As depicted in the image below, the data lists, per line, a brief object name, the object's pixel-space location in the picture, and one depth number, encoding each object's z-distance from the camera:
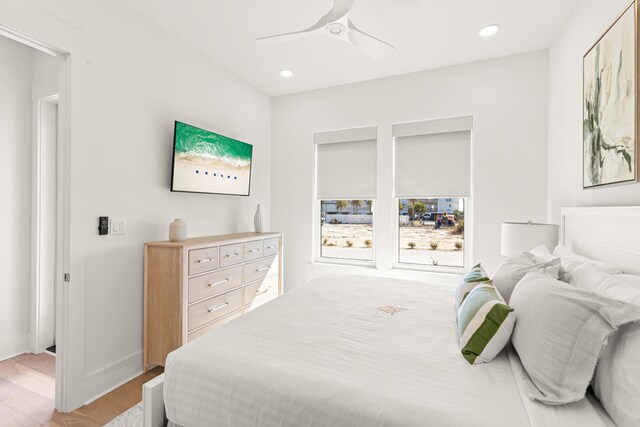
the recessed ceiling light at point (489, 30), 2.67
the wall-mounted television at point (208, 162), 2.79
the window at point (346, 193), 3.88
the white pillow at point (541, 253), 1.84
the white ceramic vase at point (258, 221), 3.66
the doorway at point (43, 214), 2.79
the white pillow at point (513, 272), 1.65
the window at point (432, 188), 3.44
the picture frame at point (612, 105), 1.53
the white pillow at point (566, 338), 0.96
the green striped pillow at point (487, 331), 1.25
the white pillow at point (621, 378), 0.83
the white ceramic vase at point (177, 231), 2.60
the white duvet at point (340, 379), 0.98
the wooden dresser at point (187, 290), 2.38
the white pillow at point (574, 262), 1.46
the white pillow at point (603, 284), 1.10
